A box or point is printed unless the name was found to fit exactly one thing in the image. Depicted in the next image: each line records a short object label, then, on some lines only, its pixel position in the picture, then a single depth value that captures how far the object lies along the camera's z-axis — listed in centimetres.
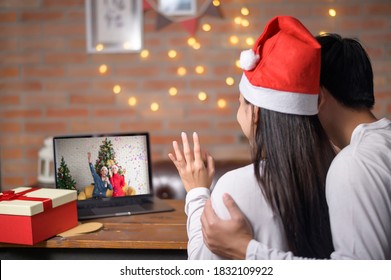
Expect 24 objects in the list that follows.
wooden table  111
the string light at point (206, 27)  213
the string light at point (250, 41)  212
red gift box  105
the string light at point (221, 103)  217
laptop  131
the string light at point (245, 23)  212
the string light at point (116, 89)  220
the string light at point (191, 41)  214
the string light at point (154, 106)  219
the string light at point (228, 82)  215
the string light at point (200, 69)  216
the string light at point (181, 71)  216
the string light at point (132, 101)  220
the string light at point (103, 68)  219
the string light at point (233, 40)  213
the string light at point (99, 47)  217
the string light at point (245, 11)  211
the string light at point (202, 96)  217
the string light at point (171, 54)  216
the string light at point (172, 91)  218
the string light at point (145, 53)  216
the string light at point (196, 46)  214
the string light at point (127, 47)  216
